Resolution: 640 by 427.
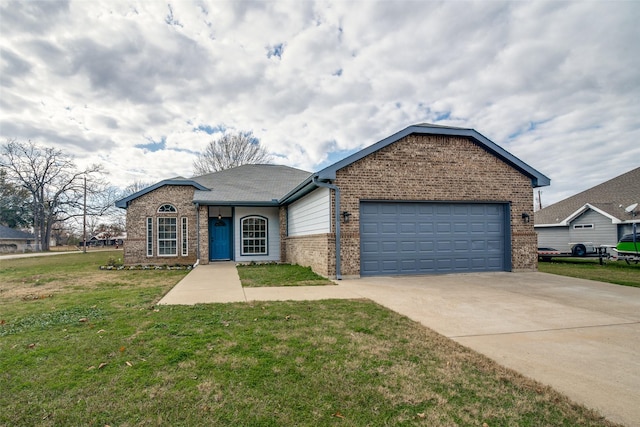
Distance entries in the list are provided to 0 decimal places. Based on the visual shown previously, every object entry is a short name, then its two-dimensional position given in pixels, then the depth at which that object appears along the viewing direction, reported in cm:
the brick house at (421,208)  1023
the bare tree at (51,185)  3997
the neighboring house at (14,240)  4122
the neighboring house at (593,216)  1975
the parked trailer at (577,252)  1784
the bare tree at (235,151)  3759
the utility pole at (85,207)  4058
